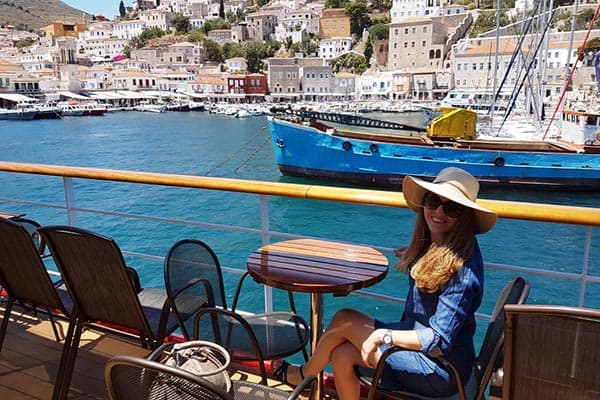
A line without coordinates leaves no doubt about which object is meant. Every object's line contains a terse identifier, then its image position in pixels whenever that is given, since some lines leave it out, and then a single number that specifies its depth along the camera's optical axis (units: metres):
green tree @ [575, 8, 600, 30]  62.84
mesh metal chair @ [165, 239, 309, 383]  1.78
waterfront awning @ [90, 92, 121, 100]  70.00
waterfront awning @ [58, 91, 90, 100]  68.94
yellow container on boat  17.53
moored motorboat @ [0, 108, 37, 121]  52.12
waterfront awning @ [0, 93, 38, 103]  58.84
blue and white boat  14.83
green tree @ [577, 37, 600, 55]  50.94
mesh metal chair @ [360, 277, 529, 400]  1.33
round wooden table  1.68
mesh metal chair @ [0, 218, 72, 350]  1.79
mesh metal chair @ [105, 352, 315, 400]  0.92
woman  1.44
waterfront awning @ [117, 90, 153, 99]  70.88
